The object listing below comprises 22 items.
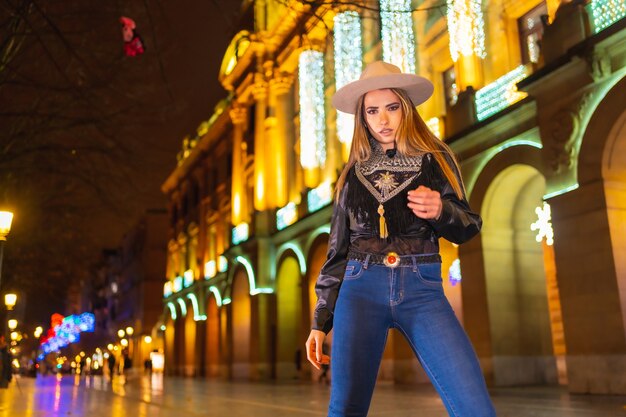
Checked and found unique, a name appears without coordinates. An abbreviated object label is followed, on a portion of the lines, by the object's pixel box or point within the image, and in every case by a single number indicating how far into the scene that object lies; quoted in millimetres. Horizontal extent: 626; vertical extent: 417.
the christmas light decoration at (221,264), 38094
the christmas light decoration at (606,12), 13023
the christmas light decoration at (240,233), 32056
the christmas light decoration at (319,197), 24875
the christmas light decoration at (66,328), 57631
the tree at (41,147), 10891
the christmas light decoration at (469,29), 18609
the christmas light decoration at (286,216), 27939
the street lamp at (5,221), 14203
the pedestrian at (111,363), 35806
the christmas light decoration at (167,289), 51778
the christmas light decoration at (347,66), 24203
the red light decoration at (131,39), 9957
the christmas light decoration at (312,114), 27547
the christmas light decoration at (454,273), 18484
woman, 2746
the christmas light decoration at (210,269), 40219
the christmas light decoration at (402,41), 21703
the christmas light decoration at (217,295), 37844
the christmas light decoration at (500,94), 16312
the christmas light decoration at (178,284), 48694
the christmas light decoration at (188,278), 46038
